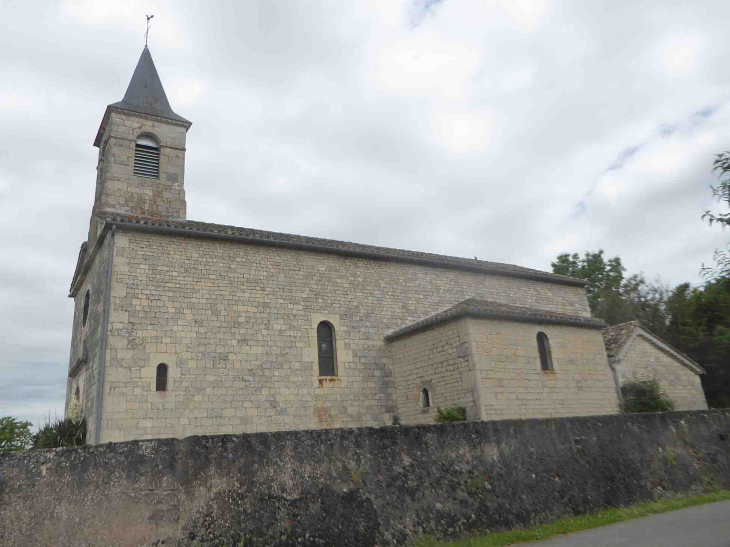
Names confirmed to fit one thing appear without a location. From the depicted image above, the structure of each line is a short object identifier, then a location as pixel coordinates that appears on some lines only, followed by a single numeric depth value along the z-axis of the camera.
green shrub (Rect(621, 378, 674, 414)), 15.01
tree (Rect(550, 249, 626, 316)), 34.86
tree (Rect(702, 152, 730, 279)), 7.72
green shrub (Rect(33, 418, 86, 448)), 11.76
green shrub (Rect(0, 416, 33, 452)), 21.20
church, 12.10
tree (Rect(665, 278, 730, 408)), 20.88
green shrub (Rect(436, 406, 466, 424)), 12.19
